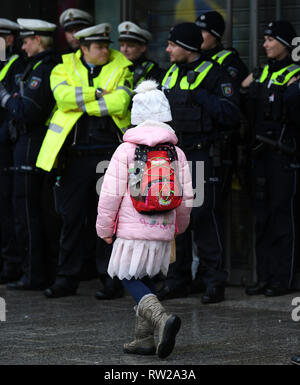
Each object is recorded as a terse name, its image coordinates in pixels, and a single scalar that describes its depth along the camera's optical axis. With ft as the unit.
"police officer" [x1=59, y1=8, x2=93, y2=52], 63.77
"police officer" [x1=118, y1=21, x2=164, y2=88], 59.57
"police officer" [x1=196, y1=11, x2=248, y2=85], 58.54
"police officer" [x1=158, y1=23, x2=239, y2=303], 55.72
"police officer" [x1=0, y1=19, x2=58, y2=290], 59.93
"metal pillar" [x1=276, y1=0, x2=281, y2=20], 60.70
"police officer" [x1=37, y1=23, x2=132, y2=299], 56.34
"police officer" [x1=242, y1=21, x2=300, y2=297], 56.95
